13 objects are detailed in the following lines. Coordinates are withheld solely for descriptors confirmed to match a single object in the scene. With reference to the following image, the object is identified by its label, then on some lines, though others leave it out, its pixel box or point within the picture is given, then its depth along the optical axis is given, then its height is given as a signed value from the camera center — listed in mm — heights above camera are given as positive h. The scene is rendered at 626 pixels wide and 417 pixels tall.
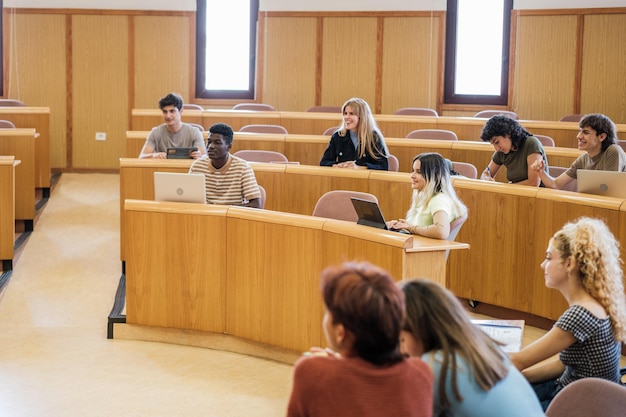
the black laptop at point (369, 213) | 4309 -435
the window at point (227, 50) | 11219 +931
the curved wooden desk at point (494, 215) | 4965 -531
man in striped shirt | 5645 -348
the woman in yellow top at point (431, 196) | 4633 -368
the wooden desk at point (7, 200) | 6137 -576
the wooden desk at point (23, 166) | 7227 -397
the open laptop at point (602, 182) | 4824 -286
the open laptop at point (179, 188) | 5062 -383
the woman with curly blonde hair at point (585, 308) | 2768 -561
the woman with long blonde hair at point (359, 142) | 6297 -118
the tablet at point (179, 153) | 6641 -239
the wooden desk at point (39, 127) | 8336 -86
